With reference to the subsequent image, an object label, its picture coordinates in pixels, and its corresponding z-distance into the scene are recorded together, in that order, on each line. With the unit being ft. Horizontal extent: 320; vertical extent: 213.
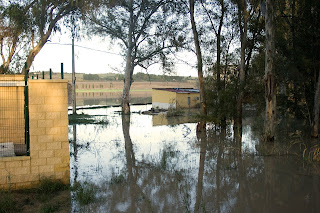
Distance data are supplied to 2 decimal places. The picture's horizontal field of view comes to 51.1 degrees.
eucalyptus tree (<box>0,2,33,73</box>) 58.44
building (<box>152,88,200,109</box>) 118.01
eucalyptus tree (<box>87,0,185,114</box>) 101.96
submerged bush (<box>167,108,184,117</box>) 94.40
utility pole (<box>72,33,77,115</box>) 99.45
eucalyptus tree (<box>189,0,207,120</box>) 58.13
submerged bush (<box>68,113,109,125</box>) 76.13
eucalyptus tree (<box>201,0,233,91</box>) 60.89
